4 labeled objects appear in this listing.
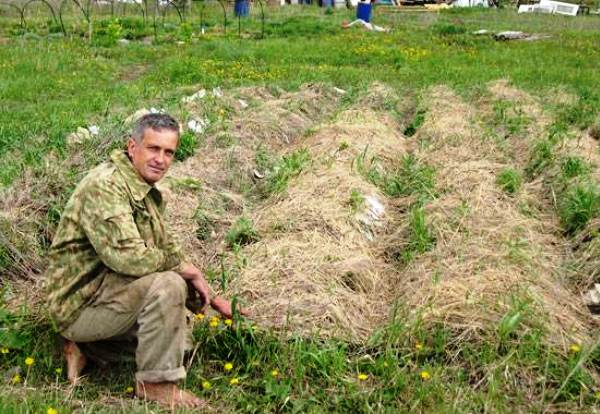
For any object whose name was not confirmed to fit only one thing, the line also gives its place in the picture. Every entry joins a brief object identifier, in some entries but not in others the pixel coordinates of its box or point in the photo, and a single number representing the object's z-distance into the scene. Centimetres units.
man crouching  308
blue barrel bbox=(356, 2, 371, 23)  2155
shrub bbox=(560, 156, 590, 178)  628
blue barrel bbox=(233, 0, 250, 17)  2320
